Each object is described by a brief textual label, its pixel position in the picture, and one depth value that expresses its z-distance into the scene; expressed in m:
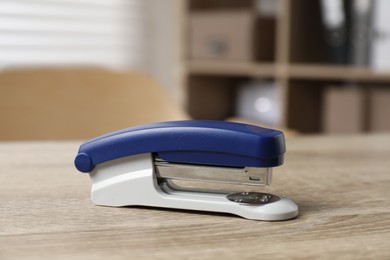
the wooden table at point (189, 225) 0.61
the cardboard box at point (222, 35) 3.52
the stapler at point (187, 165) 0.73
